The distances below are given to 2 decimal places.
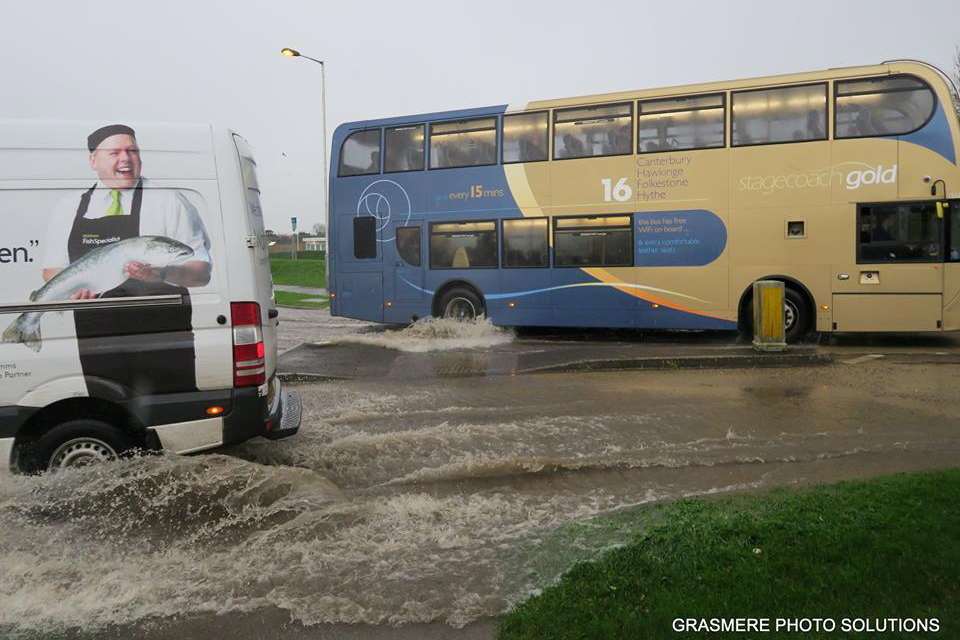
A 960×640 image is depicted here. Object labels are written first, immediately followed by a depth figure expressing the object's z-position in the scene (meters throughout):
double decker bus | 11.77
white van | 4.92
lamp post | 27.75
